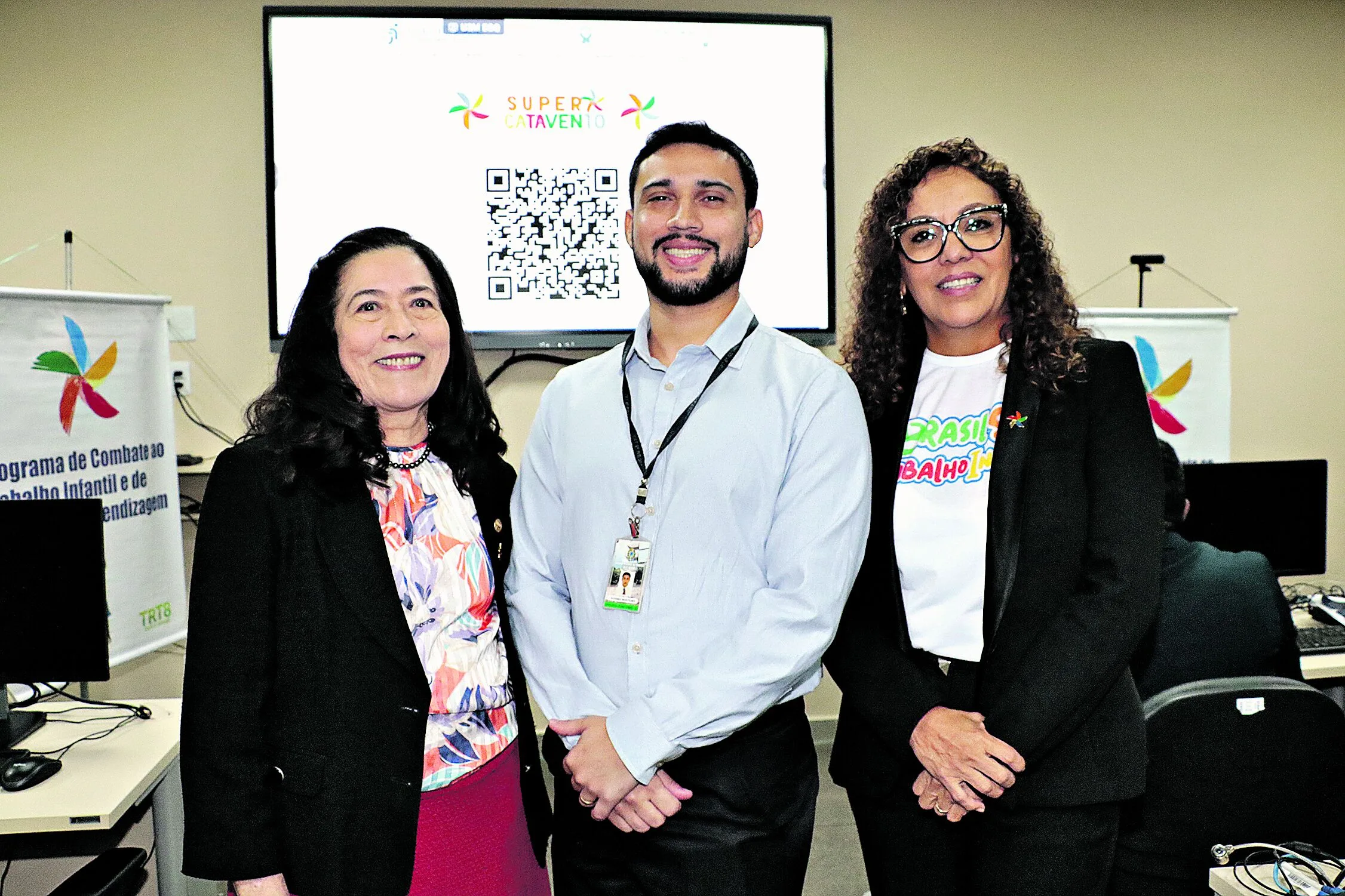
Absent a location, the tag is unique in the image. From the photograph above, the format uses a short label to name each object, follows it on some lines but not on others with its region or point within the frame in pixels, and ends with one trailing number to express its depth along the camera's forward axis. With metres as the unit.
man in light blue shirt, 1.49
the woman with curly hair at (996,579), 1.50
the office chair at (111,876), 1.56
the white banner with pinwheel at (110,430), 2.91
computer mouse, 2.08
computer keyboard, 2.95
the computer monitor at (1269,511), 3.36
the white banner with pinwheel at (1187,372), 3.92
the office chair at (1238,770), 1.92
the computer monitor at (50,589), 2.30
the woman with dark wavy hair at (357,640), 1.37
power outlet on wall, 3.71
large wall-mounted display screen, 3.60
